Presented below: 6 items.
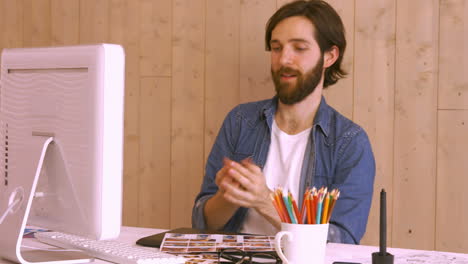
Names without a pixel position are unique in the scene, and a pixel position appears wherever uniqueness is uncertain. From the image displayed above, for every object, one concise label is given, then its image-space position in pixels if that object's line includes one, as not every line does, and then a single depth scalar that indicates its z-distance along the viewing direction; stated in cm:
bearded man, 306
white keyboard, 229
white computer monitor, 222
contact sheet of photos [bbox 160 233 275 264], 239
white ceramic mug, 223
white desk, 238
